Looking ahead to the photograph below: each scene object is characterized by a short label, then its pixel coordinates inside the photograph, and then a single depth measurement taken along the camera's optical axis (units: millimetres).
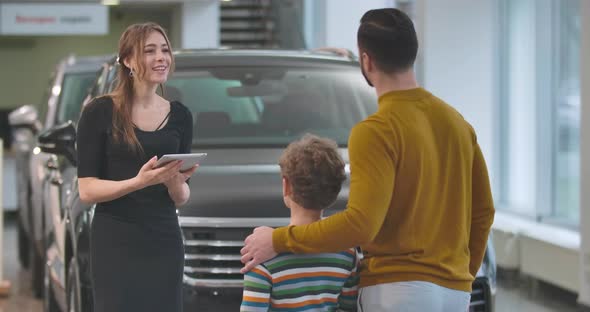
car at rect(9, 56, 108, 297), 11160
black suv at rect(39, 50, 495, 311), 6131
